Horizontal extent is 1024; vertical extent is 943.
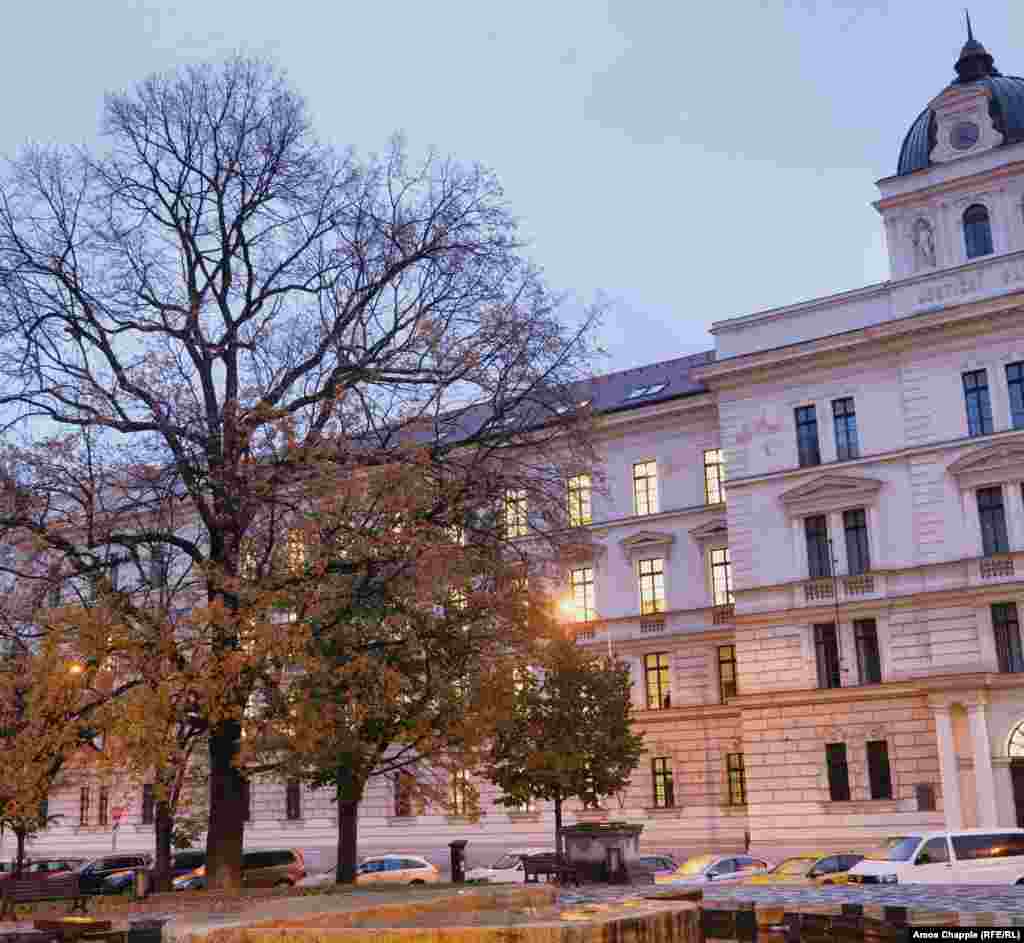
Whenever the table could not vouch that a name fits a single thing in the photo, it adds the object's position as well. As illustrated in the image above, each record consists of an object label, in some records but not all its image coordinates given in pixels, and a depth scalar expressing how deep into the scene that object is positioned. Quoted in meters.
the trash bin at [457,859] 36.12
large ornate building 40.56
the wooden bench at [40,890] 24.03
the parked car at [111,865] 42.16
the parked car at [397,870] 38.37
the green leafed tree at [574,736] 38.94
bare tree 23.12
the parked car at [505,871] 37.92
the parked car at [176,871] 39.09
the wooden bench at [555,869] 31.69
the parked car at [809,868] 29.62
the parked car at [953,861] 25.08
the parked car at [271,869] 39.84
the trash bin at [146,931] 15.74
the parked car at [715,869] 31.75
